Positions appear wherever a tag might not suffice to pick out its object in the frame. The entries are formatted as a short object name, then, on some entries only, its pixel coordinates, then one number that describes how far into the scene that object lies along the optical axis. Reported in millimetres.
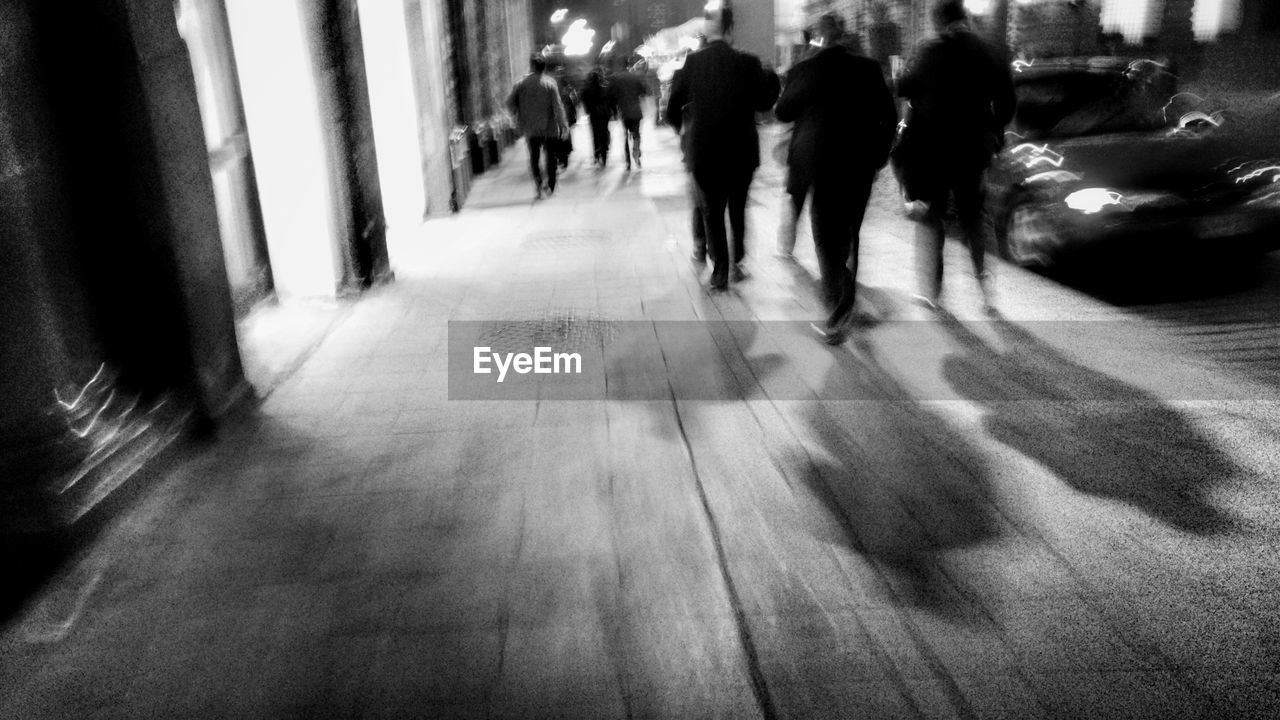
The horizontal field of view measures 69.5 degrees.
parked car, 6191
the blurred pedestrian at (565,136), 14597
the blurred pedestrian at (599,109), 15750
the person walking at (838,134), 5344
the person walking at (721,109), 6543
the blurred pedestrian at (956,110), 5500
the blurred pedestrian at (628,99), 15445
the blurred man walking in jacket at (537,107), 12375
